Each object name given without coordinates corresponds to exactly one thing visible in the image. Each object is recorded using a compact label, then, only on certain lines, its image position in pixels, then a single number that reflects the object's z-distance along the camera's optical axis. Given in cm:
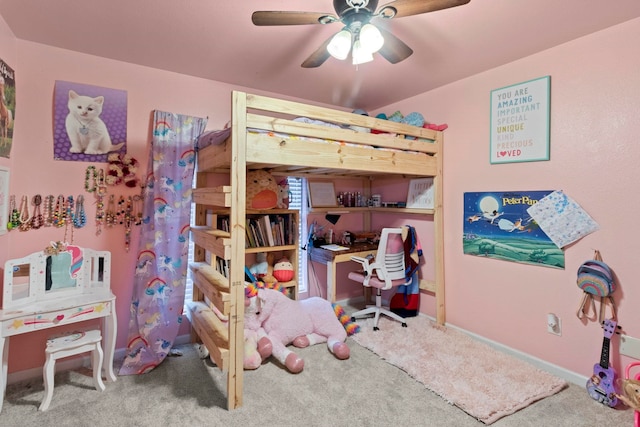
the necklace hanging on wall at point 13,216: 206
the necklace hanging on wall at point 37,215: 216
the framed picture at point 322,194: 342
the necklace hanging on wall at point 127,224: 246
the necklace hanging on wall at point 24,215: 212
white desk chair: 283
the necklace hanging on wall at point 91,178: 232
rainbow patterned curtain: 234
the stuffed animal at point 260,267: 294
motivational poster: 226
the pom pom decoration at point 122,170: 238
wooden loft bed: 184
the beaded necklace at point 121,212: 244
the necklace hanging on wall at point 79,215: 229
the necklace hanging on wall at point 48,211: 220
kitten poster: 224
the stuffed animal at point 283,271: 296
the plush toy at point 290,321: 256
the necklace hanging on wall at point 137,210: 249
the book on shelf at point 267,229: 290
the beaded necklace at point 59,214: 222
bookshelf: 260
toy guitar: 185
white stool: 182
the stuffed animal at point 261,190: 275
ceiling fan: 141
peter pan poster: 228
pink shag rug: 188
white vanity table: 181
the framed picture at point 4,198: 193
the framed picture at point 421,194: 306
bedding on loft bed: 198
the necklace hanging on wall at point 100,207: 236
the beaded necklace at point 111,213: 240
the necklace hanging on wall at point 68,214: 226
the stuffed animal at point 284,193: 311
